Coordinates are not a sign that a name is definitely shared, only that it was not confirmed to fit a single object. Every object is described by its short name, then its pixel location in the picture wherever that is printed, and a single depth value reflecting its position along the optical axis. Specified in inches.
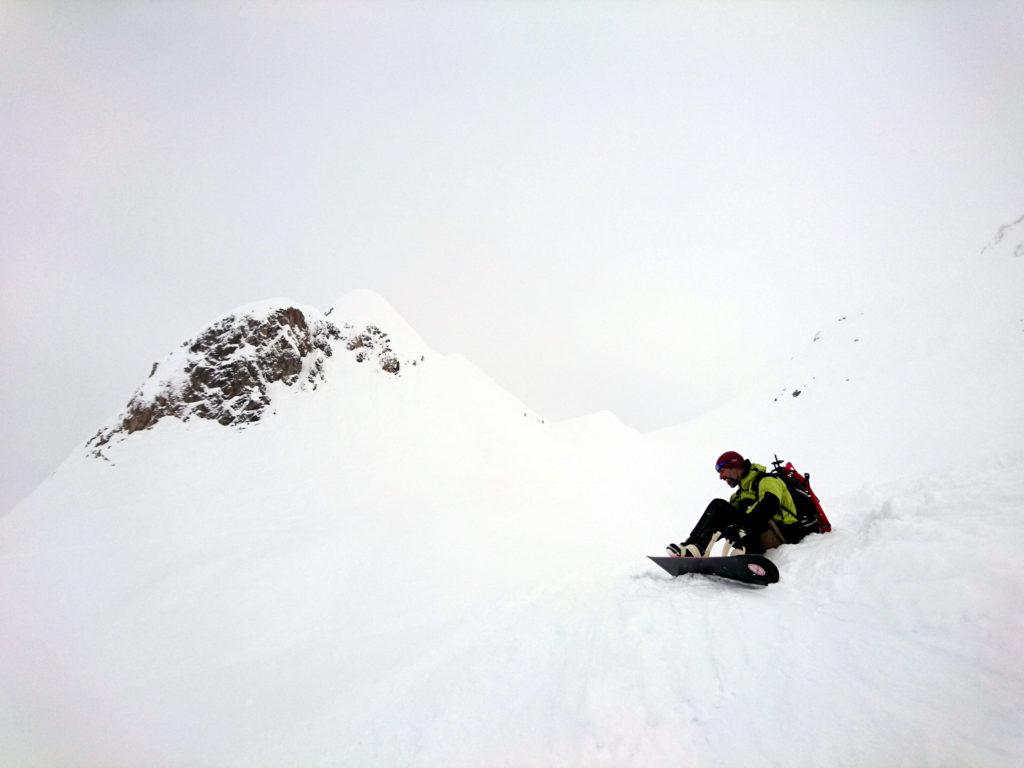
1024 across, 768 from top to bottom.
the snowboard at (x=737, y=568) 185.2
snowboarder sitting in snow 217.6
